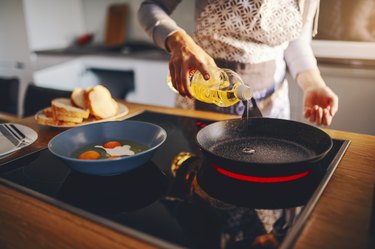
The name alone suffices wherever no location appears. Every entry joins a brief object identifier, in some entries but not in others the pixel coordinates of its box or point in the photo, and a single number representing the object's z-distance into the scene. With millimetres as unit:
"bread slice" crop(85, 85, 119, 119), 1029
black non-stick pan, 584
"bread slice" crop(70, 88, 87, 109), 1082
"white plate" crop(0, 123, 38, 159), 804
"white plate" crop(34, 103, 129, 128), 986
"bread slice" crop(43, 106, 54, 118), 1032
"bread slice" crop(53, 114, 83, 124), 983
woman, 1021
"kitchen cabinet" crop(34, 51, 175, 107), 2438
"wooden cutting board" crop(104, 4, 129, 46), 3094
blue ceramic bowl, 633
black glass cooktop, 484
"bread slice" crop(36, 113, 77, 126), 983
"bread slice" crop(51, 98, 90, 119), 982
